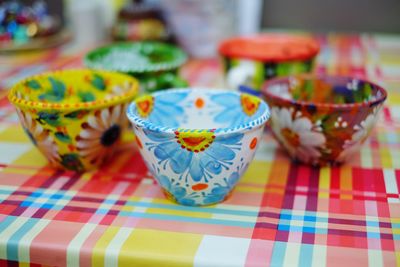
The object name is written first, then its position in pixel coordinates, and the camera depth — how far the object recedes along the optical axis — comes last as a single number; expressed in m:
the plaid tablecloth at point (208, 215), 0.43
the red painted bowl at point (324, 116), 0.53
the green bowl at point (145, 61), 0.68
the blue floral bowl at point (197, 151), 0.46
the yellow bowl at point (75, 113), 0.53
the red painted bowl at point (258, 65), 0.70
